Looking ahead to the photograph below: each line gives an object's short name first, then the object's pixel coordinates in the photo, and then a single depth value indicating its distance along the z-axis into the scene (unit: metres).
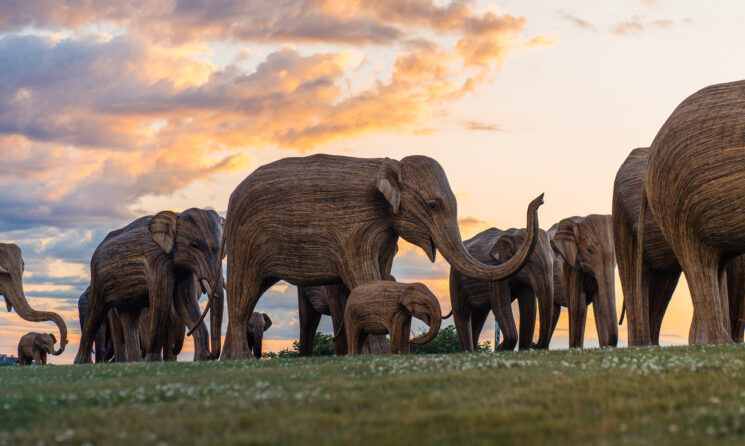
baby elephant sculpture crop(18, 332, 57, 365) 31.36
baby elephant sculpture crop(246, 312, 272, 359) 27.02
